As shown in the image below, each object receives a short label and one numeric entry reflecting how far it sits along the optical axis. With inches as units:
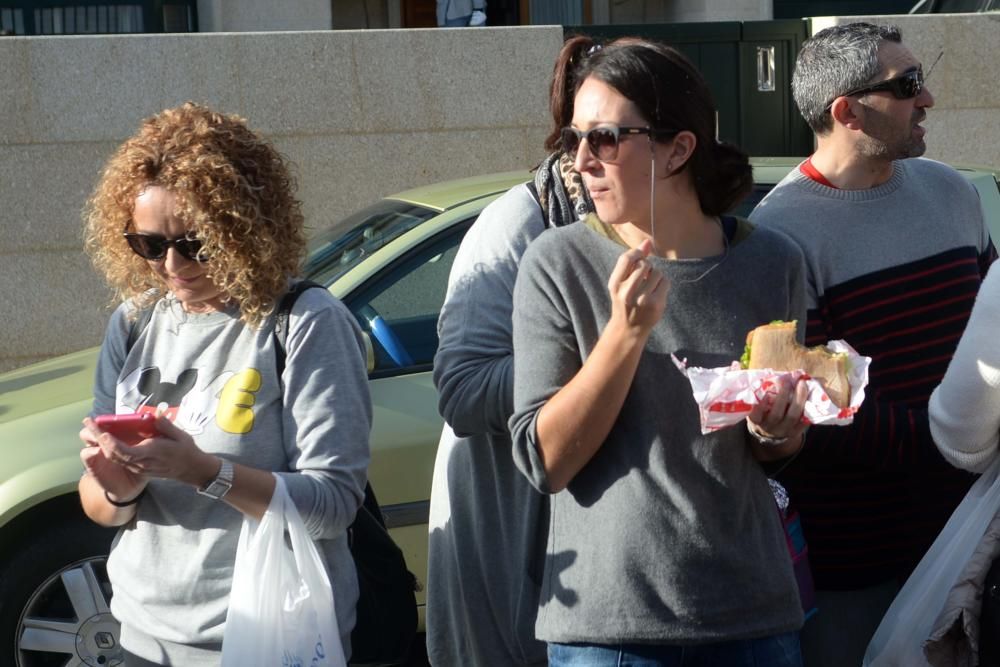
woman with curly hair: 179.0
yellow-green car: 319.1
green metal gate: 679.5
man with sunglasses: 203.9
